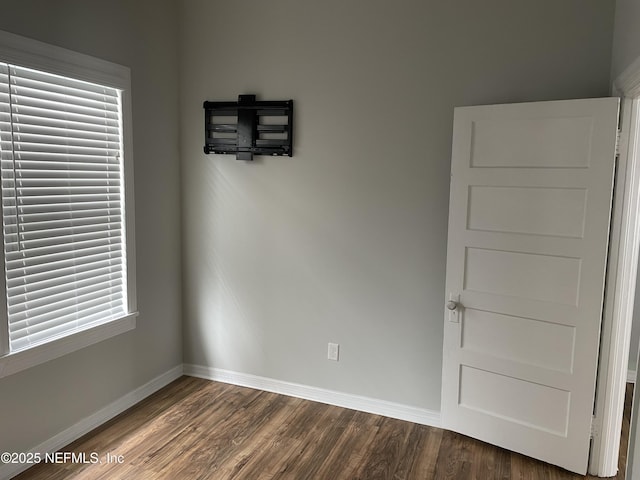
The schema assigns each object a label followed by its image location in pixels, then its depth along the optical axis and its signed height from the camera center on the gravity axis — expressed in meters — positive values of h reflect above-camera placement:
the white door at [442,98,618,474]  2.40 -0.42
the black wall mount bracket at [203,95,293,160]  3.25 +0.42
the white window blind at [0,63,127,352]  2.39 -0.12
